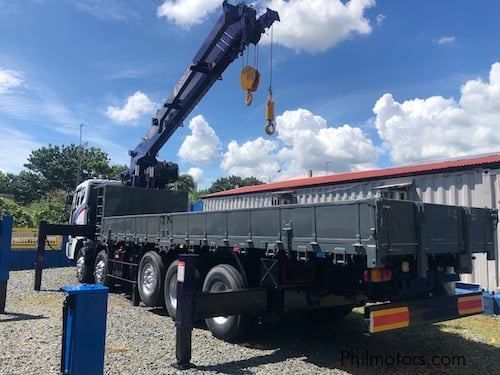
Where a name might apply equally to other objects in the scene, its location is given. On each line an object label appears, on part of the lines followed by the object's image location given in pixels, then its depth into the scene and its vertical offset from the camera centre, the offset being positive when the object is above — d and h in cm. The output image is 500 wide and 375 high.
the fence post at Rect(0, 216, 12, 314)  857 -13
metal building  1066 +175
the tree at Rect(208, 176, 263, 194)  7938 +1123
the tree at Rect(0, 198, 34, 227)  2941 +204
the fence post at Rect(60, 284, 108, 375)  434 -80
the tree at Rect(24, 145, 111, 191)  5659 +1010
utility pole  5308 +921
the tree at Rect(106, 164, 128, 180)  5504 +901
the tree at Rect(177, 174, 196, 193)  6046 +897
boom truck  475 -5
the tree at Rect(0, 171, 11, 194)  6238 +820
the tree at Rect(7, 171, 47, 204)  5962 +741
